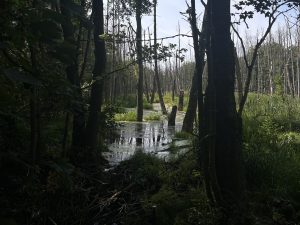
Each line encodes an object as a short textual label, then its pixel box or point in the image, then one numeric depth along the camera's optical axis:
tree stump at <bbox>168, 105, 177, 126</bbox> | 9.99
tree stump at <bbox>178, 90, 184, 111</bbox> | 14.97
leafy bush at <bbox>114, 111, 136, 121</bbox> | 10.74
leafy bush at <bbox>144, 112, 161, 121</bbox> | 11.38
